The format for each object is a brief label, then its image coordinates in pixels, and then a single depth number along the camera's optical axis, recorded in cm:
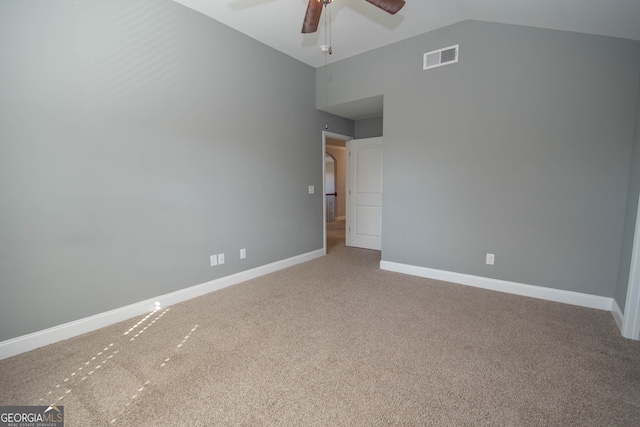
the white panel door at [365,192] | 487
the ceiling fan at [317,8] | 205
